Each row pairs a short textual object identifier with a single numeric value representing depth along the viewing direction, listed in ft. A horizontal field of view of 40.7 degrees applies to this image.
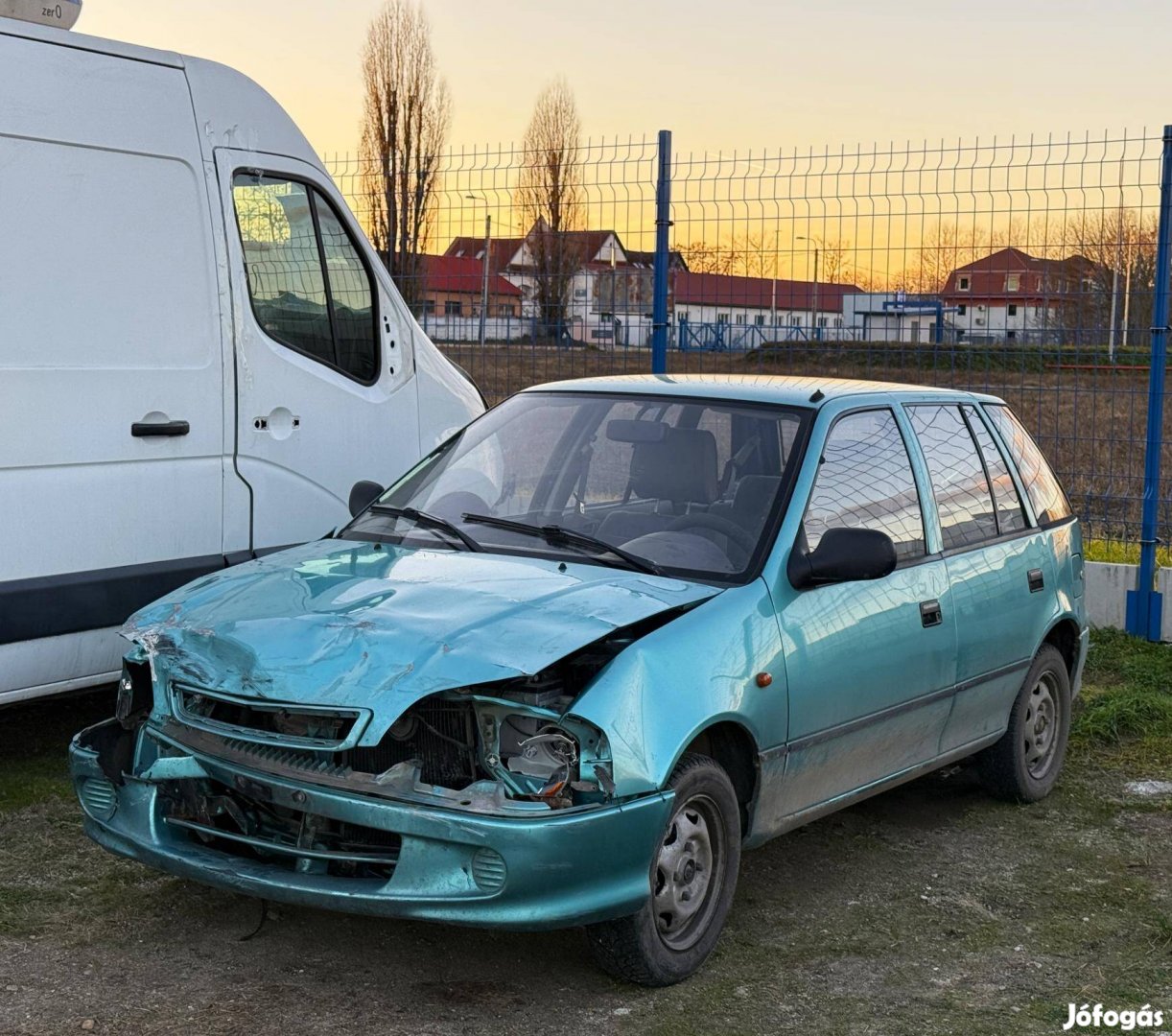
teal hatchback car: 13.19
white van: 18.95
